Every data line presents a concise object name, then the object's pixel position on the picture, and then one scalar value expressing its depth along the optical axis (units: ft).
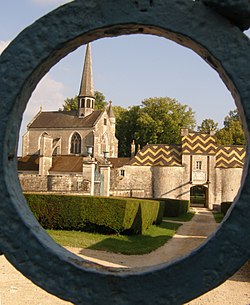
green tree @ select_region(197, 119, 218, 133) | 173.12
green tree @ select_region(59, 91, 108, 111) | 203.31
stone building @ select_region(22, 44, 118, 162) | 156.25
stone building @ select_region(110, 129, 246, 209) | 106.32
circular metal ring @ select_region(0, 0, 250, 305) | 4.58
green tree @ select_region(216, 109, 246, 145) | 150.30
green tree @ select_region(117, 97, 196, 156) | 156.76
